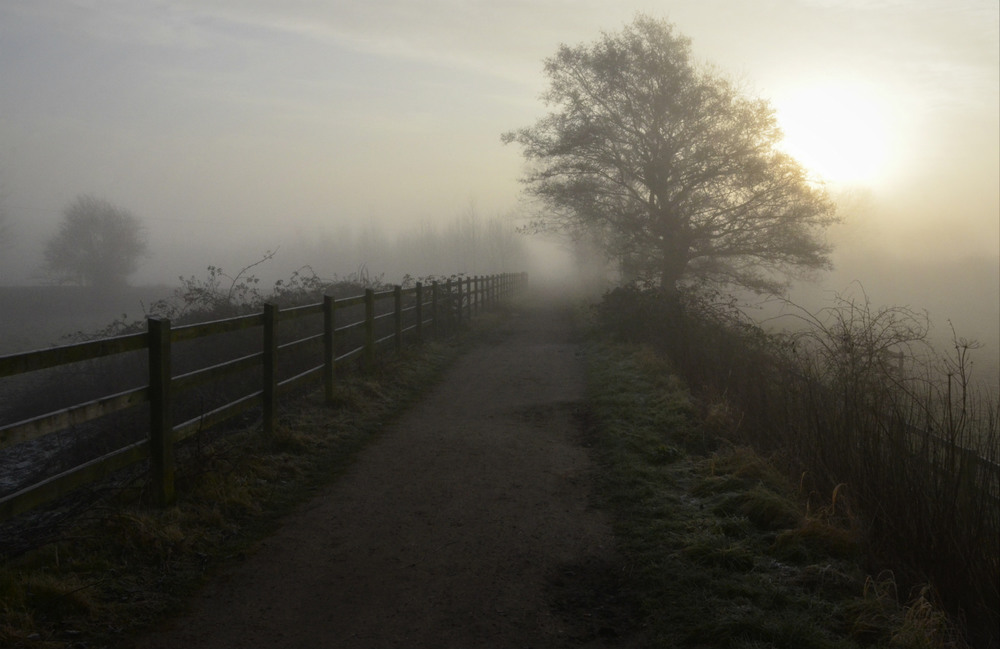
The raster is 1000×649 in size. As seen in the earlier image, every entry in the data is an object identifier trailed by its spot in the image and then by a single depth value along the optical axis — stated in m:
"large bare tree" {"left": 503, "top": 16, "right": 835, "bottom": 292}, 22.98
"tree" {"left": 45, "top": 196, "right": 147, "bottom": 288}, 59.34
